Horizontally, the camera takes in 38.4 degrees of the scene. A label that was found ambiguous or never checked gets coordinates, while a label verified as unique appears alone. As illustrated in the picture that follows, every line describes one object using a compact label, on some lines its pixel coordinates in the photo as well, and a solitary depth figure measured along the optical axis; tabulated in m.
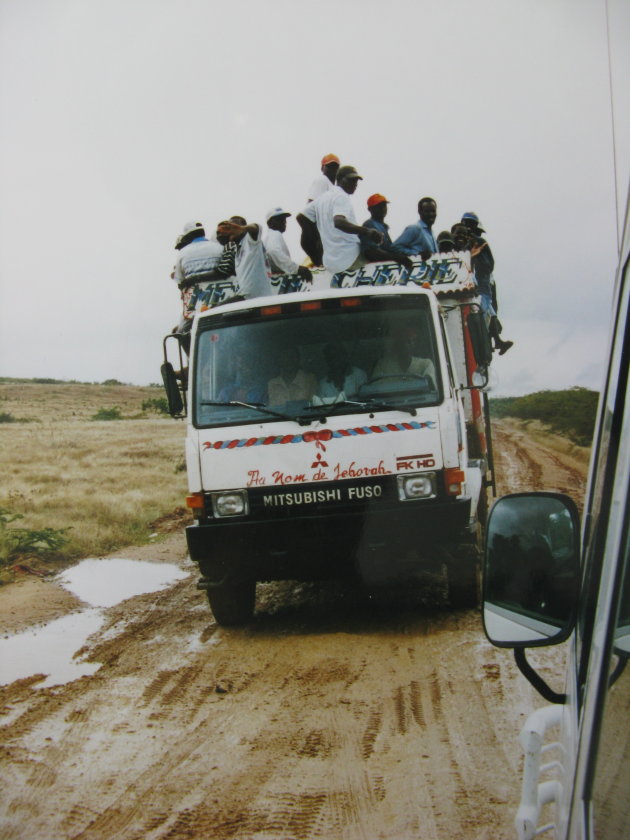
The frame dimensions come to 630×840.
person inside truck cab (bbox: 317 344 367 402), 6.66
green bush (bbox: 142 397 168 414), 54.47
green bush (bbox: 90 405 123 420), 51.00
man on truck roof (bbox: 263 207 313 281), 7.71
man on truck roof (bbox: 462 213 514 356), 8.82
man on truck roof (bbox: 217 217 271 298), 7.48
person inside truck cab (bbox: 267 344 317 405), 6.71
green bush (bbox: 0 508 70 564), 11.20
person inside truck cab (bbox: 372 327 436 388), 6.64
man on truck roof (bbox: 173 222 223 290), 7.83
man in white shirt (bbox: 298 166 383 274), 7.58
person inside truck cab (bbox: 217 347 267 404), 6.77
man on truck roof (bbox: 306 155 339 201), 8.73
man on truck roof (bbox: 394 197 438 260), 8.37
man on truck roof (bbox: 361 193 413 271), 7.48
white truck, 6.41
